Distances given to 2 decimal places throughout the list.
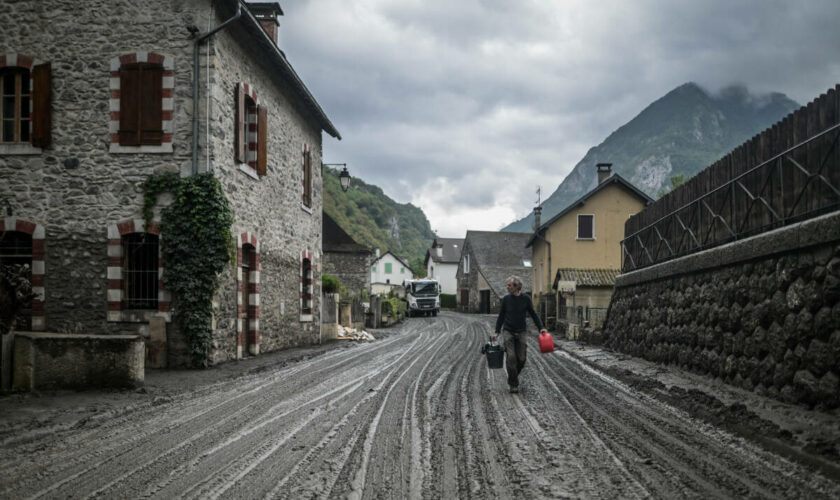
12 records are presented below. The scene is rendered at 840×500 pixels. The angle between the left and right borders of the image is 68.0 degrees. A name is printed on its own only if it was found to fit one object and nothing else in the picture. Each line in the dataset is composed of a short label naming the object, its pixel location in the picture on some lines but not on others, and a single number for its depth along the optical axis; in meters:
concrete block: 9.35
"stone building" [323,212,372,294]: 40.72
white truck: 46.88
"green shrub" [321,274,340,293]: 27.00
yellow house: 34.31
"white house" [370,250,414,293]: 94.81
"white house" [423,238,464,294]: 82.44
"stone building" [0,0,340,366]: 13.00
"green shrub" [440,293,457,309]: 72.31
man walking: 9.82
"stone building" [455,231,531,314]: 56.41
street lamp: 24.63
